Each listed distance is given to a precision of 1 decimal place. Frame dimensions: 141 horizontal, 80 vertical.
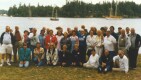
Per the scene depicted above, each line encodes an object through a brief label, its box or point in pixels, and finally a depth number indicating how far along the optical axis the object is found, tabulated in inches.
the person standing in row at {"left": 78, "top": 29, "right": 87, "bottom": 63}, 372.7
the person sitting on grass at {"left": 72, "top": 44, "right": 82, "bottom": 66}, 373.1
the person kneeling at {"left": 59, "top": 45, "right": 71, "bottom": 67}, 374.8
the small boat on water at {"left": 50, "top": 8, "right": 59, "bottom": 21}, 2976.6
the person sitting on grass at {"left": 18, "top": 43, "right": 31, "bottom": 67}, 372.4
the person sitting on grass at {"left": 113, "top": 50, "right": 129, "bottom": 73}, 346.3
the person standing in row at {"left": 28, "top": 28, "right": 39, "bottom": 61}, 381.6
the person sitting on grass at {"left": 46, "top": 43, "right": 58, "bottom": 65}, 376.6
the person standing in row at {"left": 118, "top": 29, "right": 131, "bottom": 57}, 350.4
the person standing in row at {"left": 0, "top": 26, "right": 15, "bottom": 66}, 378.0
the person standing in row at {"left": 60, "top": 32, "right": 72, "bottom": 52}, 372.6
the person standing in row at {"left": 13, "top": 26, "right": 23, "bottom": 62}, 387.9
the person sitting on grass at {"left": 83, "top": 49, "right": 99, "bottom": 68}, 360.1
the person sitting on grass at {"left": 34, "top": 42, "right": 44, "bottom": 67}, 377.3
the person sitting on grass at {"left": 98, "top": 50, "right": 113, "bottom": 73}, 350.2
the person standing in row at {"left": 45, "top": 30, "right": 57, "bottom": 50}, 373.9
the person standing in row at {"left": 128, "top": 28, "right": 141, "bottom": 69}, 359.6
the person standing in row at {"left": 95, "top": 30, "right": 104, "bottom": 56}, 362.4
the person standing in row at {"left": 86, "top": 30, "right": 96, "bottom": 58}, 364.1
